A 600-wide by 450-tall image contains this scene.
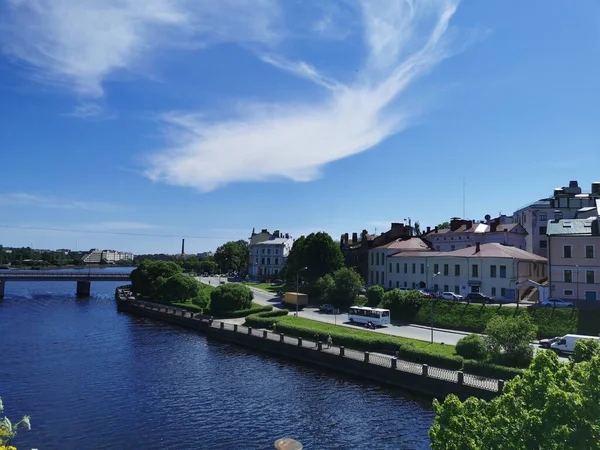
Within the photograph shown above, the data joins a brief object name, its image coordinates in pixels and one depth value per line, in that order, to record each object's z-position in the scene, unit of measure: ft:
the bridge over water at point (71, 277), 339.77
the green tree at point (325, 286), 241.76
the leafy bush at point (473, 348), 125.82
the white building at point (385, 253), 273.33
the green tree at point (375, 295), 217.56
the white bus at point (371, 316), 187.11
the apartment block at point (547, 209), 260.83
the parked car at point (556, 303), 166.81
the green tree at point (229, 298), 226.79
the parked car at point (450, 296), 203.52
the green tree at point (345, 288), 235.40
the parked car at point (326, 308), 231.16
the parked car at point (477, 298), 194.61
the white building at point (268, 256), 482.69
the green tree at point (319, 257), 284.20
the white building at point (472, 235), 279.90
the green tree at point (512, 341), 118.52
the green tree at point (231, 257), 584.40
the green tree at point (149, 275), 312.50
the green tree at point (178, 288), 280.92
